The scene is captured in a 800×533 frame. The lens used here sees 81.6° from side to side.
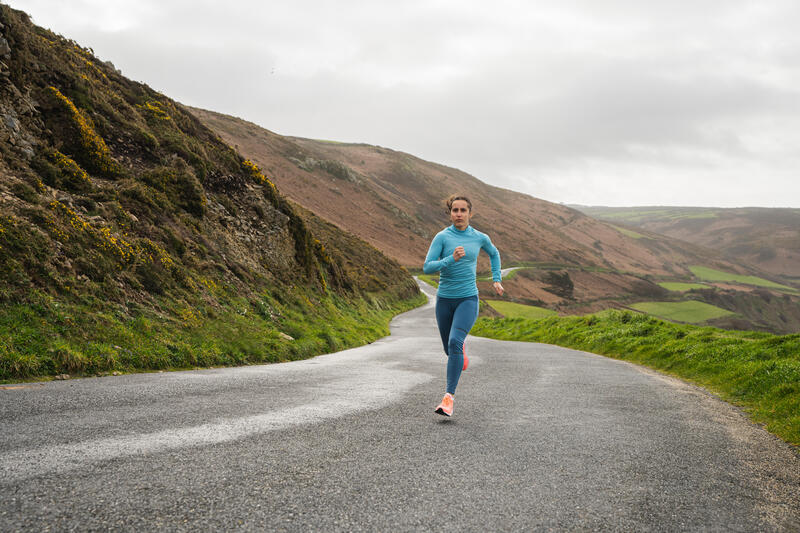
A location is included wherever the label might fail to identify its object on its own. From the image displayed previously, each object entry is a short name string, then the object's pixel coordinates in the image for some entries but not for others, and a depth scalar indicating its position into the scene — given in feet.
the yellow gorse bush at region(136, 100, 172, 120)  60.37
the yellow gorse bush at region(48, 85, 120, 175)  43.04
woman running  19.66
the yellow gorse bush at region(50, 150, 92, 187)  37.89
